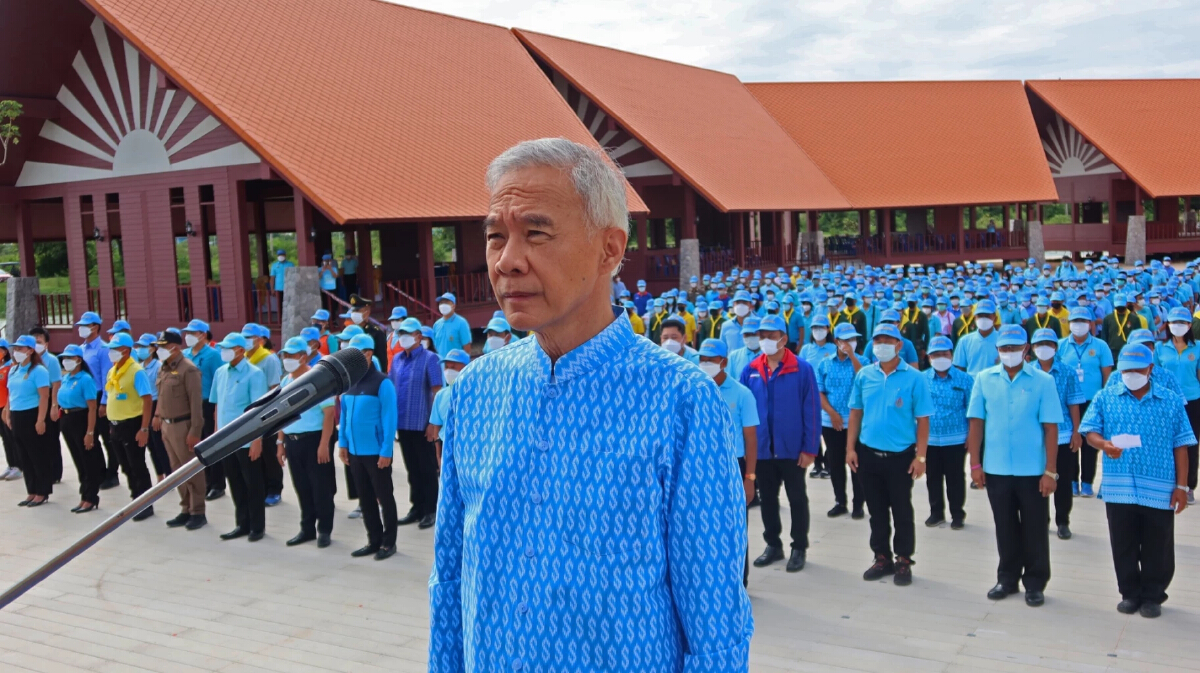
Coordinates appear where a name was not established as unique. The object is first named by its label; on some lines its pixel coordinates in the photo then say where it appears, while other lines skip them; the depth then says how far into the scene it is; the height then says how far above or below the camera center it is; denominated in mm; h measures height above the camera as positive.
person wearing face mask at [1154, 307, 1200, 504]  10453 -1284
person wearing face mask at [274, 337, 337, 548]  9383 -1861
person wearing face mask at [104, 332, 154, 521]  10906 -1360
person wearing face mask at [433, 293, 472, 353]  14312 -1011
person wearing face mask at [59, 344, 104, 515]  11414 -1648
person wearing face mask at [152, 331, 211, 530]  10133 -1296
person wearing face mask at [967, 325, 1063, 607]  7133 -1578
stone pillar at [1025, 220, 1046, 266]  40062 -81
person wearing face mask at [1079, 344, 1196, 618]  6750 -1629
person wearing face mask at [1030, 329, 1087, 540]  8812 -1561
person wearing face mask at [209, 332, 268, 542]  9766 -1360
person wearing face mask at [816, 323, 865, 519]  9875 -1581
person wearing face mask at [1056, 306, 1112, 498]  10289 -1317
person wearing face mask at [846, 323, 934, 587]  7738 -1594
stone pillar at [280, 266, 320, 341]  18109 -596
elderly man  2137 -475
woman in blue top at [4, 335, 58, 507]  11648 -1586
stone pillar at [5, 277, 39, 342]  23547 -634
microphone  2344 -388
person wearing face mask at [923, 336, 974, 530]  9000 -1633
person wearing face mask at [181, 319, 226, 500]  11477 -1104
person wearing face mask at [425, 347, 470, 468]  9328 -1141
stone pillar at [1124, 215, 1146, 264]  39000 -266
